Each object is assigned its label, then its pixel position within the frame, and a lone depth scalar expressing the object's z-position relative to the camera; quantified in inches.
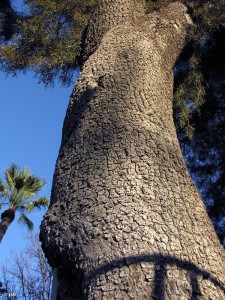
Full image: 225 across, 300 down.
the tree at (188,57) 118.3
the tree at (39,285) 521.7
